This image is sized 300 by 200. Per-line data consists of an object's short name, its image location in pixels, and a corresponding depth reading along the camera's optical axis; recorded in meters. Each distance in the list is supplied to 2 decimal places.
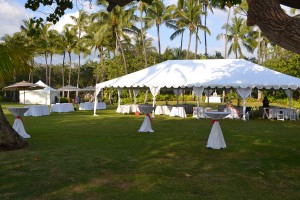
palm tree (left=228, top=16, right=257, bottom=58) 52.58
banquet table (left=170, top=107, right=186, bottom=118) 21.42
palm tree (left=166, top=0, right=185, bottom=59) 49.68
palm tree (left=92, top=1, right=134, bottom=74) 36.19
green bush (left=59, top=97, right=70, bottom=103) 43.57
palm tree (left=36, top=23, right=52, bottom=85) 47.91
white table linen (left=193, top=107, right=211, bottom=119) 20.48
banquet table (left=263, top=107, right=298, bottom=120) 19.92
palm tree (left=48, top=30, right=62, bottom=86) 49.19
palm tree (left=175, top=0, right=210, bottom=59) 43.97
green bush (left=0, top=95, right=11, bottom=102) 49.01
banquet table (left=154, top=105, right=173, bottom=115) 23.30
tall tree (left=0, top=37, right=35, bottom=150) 6.83
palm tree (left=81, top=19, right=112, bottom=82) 44.89
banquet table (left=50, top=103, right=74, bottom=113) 25.31
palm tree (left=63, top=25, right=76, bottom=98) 49.78
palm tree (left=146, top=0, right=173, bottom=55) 43.11
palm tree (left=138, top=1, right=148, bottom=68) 36.79
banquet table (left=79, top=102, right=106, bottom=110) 29.50
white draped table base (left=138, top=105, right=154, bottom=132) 12.96
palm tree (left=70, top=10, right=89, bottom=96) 51.91
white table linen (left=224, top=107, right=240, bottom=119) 20.45
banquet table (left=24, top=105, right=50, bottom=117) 21.67
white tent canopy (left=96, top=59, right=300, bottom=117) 19.12
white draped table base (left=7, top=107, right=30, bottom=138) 10.95
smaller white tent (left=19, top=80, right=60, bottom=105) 42.53
